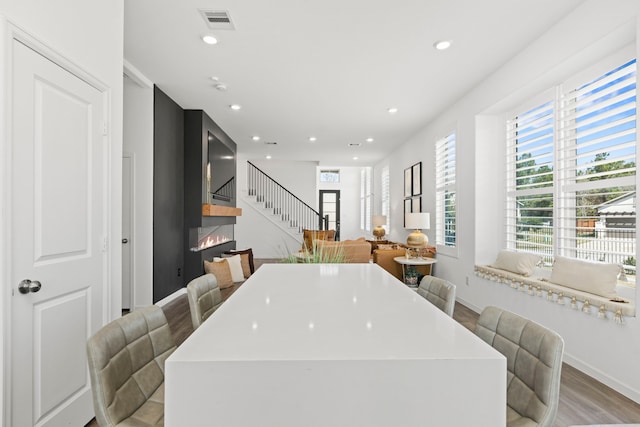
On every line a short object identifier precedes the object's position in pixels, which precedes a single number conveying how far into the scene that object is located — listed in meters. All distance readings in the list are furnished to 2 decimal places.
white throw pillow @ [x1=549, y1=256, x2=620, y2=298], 2.45
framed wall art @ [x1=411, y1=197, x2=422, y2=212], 6.34
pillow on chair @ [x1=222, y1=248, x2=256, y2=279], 6.02
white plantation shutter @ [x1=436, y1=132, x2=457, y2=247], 4.94
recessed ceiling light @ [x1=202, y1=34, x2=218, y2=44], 3.00
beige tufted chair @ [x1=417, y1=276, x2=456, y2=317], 1.63
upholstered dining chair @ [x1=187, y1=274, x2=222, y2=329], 1.63
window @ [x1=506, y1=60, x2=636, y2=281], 2.46
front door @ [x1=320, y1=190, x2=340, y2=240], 12.40
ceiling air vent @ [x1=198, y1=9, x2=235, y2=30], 2.66
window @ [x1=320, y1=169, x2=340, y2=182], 12.65
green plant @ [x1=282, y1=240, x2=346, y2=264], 2.96
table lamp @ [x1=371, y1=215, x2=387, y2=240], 8.18
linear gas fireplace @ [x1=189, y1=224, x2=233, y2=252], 5.17
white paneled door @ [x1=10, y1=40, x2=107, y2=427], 1.54
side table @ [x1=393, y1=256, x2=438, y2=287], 4.89
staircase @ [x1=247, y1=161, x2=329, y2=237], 9.62
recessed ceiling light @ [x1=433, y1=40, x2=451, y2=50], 3.06
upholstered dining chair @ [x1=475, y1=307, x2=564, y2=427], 1.04
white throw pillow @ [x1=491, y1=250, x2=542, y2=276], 3.39
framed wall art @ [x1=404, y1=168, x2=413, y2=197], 6.89
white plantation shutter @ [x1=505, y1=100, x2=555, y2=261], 3.27
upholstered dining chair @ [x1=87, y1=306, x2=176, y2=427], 1.06
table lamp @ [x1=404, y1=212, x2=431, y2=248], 5.21
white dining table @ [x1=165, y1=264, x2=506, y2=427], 0.70
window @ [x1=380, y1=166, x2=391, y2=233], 8.86
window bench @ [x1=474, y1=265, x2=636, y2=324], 2.27
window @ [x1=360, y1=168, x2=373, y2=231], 11.38
